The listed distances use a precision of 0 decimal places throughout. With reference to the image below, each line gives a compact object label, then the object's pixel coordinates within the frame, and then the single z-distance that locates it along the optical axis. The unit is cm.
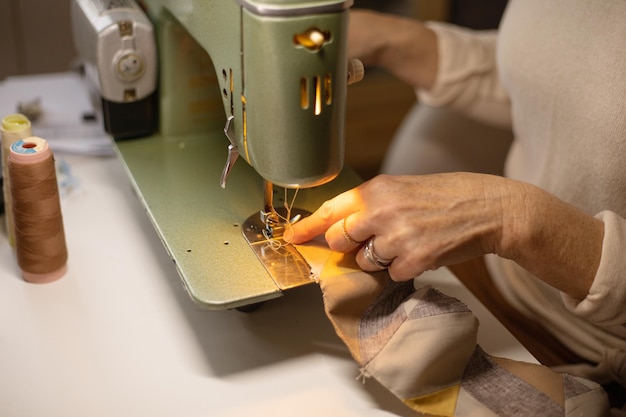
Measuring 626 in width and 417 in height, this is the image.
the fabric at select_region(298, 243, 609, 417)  97
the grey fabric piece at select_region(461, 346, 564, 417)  97
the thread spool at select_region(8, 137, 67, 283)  108
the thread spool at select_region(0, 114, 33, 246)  117
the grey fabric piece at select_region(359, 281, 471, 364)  99
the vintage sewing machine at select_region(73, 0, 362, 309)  90
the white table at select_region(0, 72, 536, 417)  99
